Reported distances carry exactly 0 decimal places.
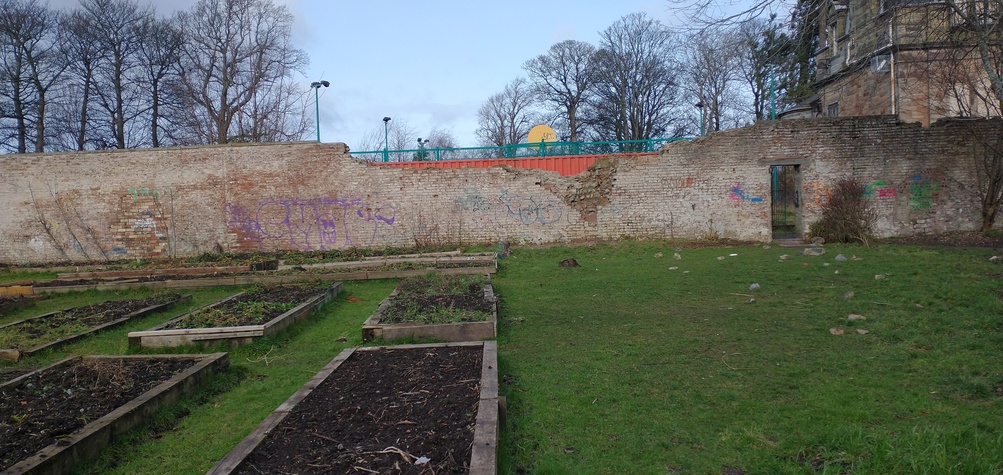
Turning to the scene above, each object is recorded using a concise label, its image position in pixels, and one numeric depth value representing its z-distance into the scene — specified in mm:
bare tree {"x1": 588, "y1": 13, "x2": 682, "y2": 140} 38469
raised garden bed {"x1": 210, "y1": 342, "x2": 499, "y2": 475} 3293
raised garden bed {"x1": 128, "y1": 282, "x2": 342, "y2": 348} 6523
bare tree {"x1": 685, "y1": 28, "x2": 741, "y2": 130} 34300
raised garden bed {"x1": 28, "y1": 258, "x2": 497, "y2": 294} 11188
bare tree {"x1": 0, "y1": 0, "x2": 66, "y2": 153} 25750
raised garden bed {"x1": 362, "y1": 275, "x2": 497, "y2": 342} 6266
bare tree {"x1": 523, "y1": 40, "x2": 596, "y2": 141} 41250
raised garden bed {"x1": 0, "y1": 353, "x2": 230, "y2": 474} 3568
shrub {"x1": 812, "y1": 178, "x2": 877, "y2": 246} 14289
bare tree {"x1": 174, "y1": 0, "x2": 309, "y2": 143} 28016
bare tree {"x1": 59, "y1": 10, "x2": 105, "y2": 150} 27797
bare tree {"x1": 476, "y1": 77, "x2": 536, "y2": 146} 46272
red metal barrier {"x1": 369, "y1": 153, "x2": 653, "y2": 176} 18688
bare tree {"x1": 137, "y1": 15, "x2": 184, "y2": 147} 29281
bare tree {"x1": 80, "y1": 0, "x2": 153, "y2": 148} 28578
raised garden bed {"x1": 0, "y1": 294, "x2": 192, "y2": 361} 6484
